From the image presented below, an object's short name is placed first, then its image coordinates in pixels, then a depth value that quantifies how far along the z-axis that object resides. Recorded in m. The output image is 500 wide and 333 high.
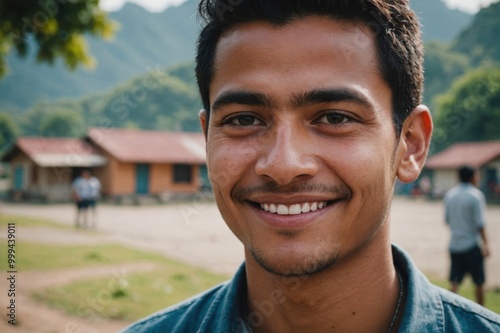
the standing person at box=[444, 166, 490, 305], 6.20
